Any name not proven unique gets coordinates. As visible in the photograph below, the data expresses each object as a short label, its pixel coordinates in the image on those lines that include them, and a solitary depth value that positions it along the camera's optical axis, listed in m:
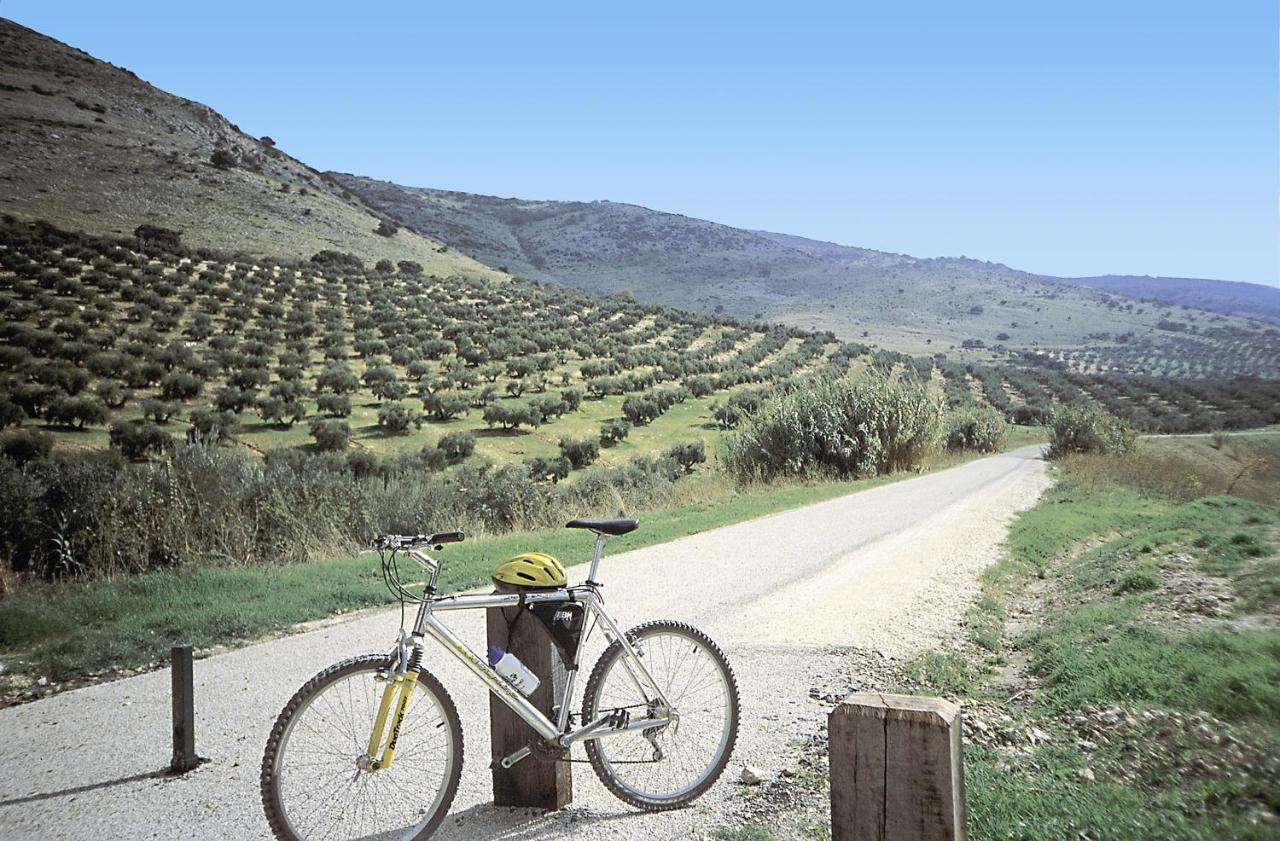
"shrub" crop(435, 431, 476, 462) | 27.28
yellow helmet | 3.98
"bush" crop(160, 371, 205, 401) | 26.62
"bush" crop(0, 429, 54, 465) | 17.09
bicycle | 3.63
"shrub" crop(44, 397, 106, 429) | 21.91
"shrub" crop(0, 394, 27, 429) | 20.31
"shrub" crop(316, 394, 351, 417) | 29.58
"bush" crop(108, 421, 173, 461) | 20.91
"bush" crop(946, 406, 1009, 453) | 38.06
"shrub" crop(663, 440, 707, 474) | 28.21
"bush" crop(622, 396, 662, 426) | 35.75
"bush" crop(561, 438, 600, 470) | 28.44
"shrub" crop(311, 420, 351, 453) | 25.56
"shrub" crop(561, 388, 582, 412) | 36.19
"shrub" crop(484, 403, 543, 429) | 31.80
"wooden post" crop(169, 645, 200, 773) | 4.81
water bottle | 3.91
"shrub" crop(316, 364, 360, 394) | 32.44
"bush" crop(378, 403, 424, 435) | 28.94
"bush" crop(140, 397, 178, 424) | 24.20
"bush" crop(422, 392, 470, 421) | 31.81
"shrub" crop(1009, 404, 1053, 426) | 55.47
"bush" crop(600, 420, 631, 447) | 31.33
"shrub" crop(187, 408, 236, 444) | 24.07
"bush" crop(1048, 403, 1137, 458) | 29.92
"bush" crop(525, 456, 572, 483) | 25.55
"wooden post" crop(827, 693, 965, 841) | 2.92
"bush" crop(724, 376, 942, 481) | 23.50
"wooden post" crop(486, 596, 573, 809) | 4.04
